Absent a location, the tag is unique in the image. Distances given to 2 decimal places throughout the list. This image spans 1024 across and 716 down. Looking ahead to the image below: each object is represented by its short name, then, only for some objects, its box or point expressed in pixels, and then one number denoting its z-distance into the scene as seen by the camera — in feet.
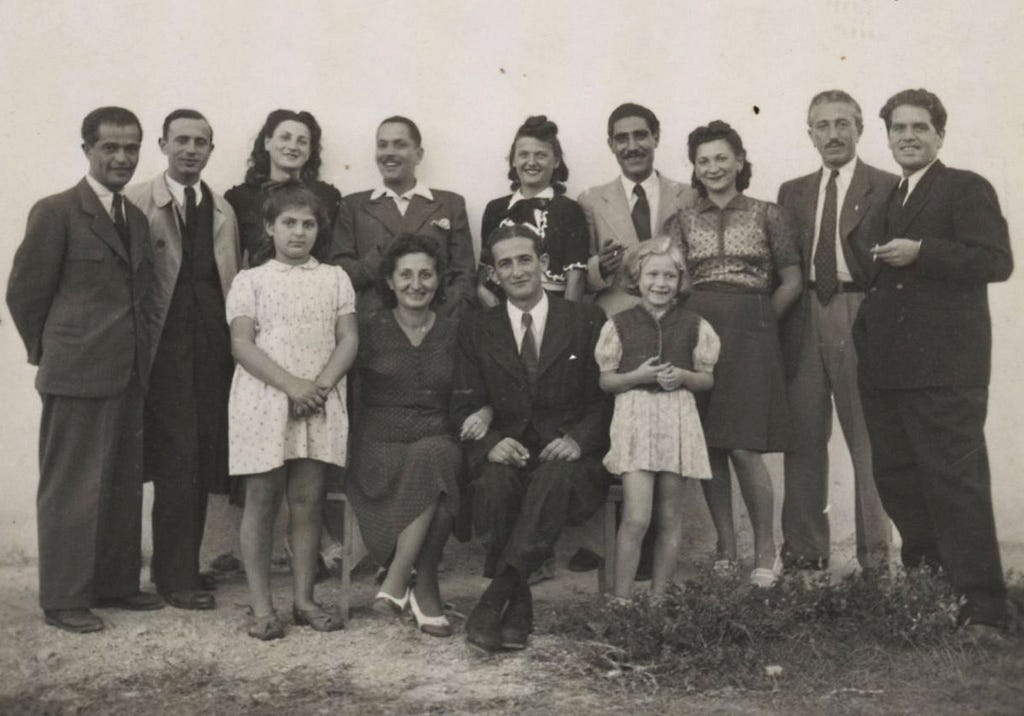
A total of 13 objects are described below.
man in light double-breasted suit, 18.33
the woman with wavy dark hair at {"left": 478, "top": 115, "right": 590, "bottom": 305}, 18.12
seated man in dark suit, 15.07
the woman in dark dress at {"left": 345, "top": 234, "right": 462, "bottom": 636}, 15.48
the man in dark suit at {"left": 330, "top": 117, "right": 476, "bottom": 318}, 18.40
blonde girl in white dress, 15.46
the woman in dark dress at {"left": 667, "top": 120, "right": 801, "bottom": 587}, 16.83
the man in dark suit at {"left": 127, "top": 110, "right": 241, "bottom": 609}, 16.92
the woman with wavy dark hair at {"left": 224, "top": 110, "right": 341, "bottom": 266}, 18.51
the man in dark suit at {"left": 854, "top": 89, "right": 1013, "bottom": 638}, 14.48
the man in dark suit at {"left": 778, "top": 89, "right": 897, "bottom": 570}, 17.52
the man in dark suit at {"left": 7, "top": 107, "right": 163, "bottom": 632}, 15.60
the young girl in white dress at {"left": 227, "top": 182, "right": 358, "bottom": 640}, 15.26
